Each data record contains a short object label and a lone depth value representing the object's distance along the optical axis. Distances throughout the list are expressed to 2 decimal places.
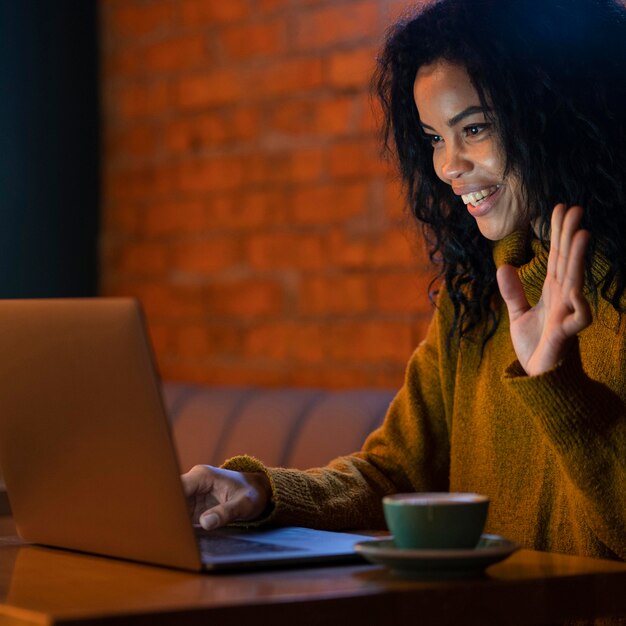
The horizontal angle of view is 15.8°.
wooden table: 1.81
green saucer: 1.90
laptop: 1.96
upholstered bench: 3.05
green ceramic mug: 1.92
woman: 2.42
